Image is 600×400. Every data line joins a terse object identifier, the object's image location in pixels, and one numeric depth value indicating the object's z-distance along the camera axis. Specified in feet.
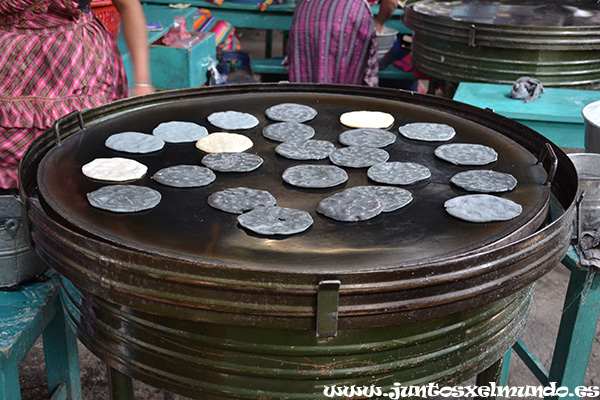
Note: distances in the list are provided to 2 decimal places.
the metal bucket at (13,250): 5.69
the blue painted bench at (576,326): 6.47
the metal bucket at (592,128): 6.47
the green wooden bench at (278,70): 16.89
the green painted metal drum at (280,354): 4.14
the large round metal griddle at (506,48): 11.35
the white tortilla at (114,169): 5.45
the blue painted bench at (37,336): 5.42
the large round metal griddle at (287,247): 3.86
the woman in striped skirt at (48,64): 7.44
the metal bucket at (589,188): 5.70
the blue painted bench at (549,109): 9.22
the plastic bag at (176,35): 14.62
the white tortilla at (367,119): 6.84
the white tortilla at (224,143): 6.16
